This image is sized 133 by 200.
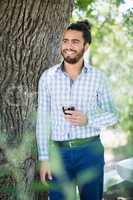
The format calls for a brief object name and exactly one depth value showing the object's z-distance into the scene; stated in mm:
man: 2320
